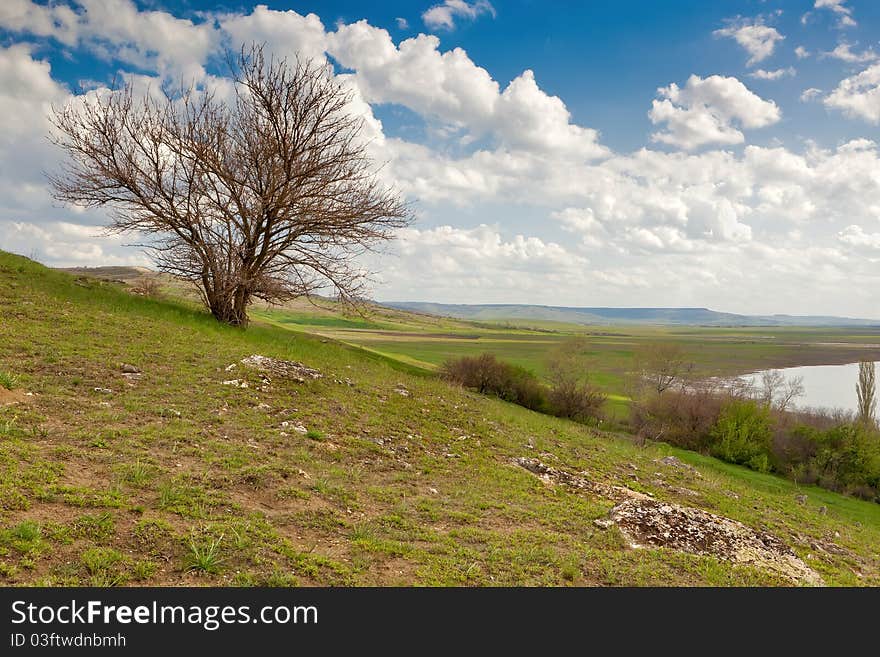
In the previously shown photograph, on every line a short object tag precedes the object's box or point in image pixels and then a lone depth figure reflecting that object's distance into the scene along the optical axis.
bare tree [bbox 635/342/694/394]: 61.66
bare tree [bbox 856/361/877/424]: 52.79
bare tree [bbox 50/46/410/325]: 21.92
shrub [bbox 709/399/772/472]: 39.94
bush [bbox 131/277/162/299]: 26.90
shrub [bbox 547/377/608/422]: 43.31
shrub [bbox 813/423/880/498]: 36.94
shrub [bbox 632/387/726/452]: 44.44
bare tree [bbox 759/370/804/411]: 56.77
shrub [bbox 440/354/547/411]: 42.03
